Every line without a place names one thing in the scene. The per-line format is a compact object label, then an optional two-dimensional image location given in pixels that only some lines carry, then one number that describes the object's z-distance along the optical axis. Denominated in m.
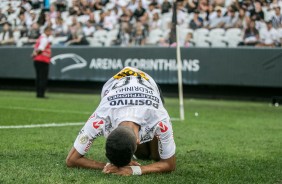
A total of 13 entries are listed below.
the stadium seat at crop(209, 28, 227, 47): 20.61
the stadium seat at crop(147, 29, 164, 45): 21.55
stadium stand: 19.94
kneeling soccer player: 6.32
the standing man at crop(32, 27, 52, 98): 20.70
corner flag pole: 13.75
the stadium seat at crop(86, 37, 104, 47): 23.39
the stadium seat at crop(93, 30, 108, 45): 23.08
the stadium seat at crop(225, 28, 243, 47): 20.14
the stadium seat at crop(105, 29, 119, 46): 22.69
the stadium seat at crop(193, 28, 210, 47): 20.84
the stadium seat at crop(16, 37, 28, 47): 24.67
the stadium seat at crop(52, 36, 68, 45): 24.12
